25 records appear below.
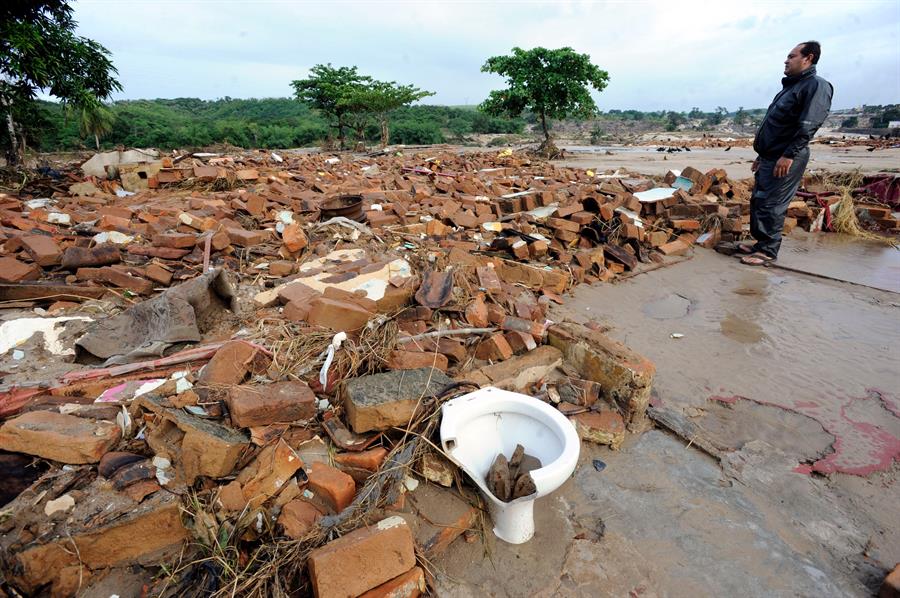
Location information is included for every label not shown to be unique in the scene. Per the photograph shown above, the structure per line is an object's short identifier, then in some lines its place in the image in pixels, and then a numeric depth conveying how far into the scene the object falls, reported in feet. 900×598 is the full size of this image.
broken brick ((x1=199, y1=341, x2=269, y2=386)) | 7.89
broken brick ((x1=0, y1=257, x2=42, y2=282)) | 10.85
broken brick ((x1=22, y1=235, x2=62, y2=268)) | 12.14
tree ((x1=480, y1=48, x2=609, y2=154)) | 56.18
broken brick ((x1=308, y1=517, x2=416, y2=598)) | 5.12
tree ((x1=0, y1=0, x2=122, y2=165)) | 24.94
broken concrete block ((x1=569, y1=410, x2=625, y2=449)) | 8.37
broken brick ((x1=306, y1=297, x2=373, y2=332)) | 9.72
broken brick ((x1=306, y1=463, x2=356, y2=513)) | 6.35
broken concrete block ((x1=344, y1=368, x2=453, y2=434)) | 7.33
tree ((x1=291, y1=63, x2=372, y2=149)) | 80.07
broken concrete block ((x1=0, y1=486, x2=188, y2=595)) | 5.21
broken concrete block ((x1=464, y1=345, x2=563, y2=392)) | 9.22
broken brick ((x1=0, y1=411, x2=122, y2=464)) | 6.14
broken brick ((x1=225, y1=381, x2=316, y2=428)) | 6.91
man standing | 15.23
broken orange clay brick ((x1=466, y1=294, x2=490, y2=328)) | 10.85
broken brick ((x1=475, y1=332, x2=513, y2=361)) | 10.06
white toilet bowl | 6.22
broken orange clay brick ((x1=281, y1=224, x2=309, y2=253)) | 14.53
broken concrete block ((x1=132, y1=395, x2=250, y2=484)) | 6.20
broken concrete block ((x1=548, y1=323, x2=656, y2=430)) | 8.87
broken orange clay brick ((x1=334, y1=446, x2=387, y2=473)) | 7.06
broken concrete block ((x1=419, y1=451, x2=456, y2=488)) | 7.11
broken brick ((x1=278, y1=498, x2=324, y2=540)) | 5.91
